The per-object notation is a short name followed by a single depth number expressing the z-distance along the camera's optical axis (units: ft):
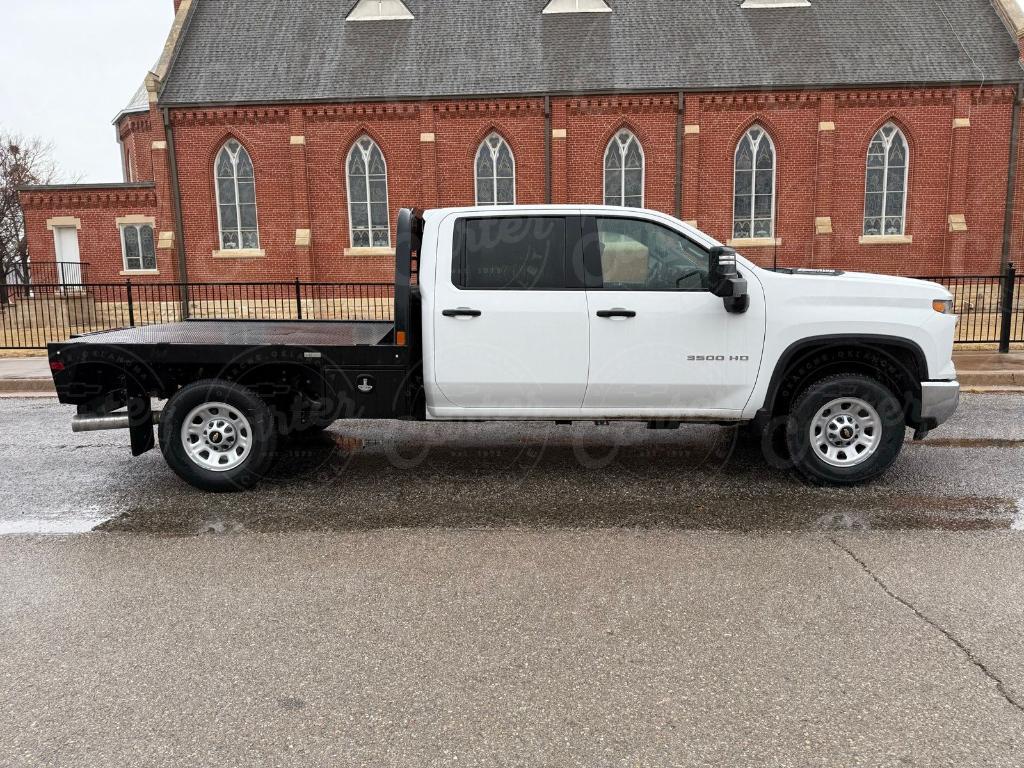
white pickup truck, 18.57
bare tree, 128.06
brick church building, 77.77
